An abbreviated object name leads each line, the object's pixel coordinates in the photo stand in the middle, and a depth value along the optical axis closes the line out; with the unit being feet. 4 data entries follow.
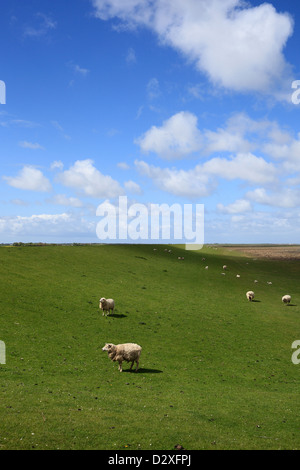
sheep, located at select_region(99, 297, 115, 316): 123.44
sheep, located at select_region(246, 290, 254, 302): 173.99
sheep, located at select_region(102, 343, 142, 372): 78.12
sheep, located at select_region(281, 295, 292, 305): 174.19
